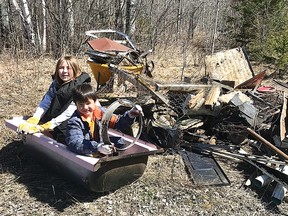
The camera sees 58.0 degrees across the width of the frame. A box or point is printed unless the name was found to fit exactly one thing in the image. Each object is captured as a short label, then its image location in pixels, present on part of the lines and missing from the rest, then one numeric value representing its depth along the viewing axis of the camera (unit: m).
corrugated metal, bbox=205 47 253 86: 4.52
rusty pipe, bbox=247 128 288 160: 2.84
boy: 2.24
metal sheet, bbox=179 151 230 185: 2.71
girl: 2.68
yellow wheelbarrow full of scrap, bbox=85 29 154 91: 4.10
